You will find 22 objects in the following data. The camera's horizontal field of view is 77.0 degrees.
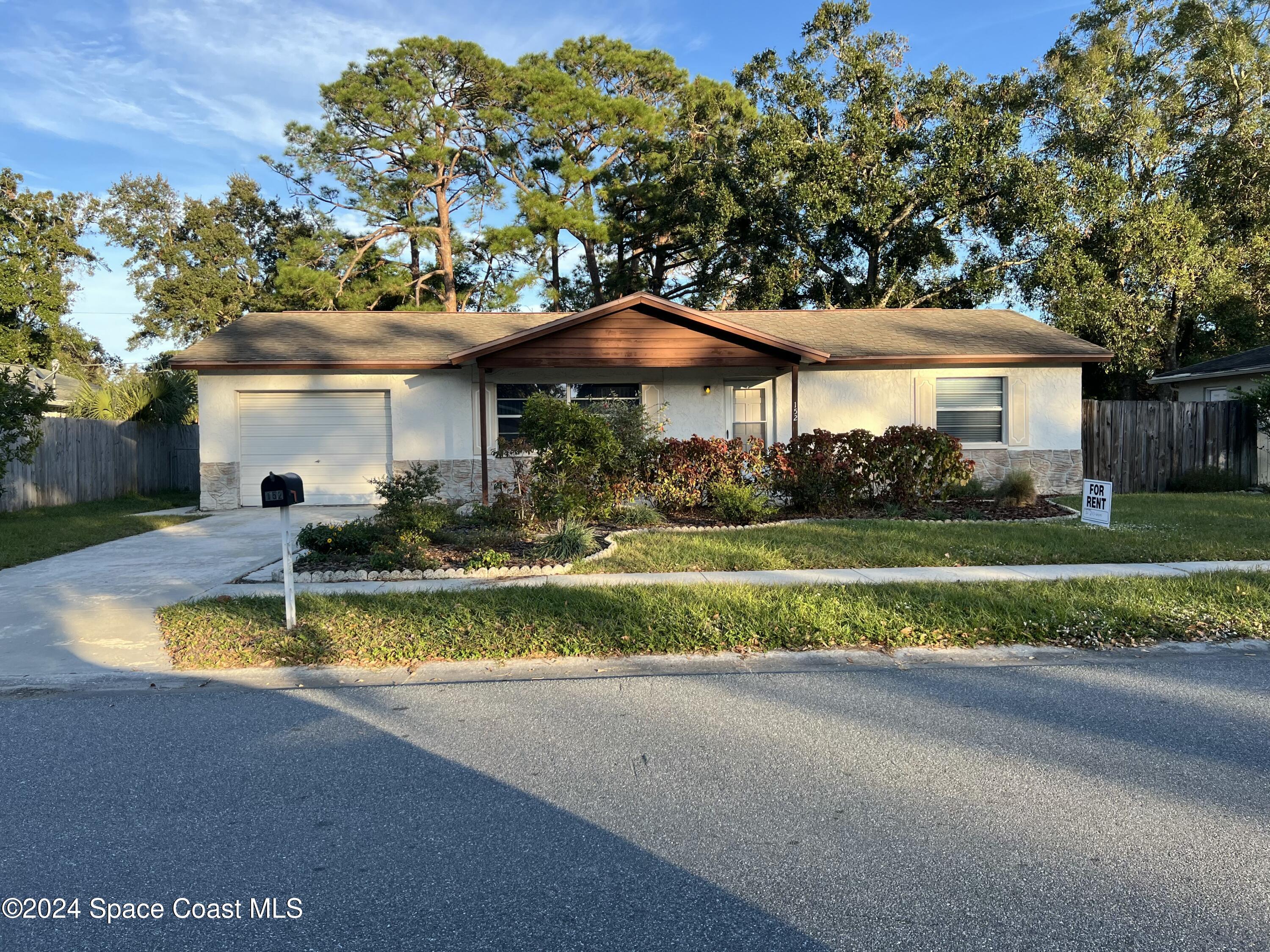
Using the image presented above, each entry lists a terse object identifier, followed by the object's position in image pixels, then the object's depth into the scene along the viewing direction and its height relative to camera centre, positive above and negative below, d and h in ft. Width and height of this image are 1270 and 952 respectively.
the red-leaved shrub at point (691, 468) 40.14 -0.73
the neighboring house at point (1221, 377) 59.77 +5.76
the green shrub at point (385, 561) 28.63 -3.77
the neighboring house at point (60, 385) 70.33 +7.66
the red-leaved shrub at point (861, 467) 40.70 -0.76
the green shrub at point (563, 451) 33.50 +0.17
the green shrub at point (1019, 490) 42.83 -2.14
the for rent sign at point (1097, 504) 31.68 -2.19
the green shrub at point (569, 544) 30.76 -3.53
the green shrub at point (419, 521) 31.53 -2.56
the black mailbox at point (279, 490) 18.99 -0.78
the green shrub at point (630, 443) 38.68 +0.57
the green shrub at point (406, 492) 32.22 -1.47
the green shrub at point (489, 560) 29.07 -3.85
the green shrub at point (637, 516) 38.83 -3.04
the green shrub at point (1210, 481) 54.19 -2.19
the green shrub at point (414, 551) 29.07 -3.56
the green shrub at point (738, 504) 38.47 -2.44
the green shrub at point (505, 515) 36.27 -2.70
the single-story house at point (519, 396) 50.75 +3.85
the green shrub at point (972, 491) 46.55 -2.35
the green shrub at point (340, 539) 31.40 -3.25
